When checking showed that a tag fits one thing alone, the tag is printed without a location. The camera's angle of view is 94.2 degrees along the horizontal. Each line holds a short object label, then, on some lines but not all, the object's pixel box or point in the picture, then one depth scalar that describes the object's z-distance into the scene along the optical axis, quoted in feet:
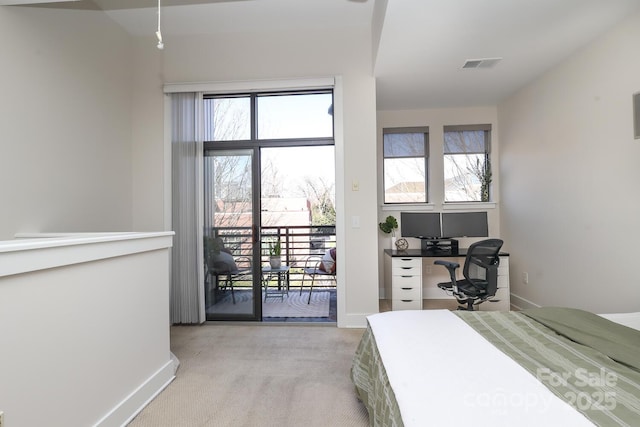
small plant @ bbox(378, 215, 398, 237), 12.81
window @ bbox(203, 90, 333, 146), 10.97
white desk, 10.93
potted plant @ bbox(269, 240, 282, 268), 12.15
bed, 2.79
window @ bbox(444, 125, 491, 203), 13.66
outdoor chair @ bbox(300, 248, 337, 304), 12.90
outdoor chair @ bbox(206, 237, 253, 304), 11.05
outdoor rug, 11.84
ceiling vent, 9.25
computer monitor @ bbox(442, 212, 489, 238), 12.75
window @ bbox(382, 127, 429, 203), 13.80
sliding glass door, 10.99
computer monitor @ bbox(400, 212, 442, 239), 12.77
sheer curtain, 10.64
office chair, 9.48
